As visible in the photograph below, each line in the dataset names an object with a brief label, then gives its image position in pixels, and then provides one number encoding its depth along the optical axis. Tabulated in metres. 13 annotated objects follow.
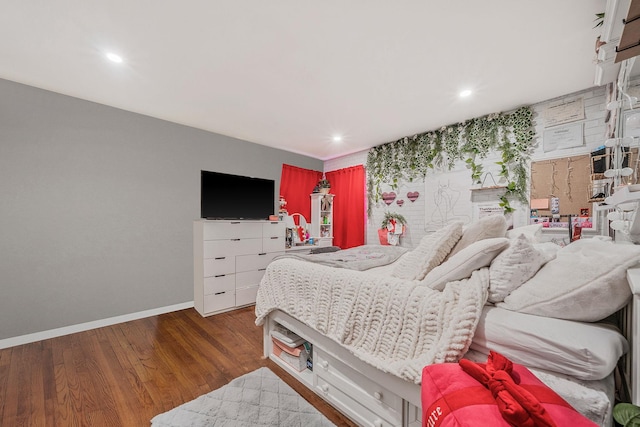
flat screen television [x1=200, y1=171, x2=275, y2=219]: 3.42
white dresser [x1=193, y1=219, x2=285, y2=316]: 3.14
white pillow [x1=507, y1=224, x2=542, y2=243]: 1.92
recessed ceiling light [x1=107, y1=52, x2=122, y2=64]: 1.97
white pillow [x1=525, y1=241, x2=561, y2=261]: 1.56
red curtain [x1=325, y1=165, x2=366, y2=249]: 4.49
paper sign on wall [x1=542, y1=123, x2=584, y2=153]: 2.53
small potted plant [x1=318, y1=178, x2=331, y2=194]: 4.75
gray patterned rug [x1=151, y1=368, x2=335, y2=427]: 1.47
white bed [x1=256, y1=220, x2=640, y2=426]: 0.82
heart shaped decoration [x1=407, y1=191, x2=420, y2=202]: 3.75
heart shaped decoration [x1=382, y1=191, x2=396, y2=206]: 4.07
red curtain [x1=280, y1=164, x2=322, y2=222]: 4.57
